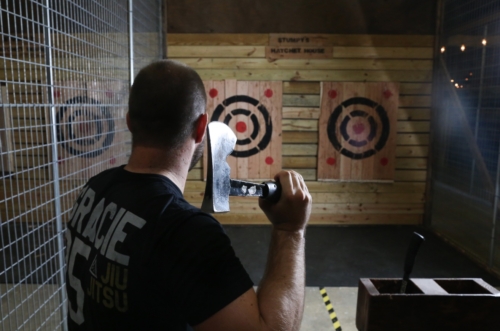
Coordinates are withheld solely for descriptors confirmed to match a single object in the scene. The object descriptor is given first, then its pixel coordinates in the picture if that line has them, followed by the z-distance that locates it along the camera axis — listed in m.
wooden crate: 1.39
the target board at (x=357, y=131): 4.48
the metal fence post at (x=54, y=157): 1.89
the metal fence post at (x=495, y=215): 3.28
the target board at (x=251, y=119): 4.46
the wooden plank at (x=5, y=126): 1.58
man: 0.73
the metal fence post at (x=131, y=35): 3.10
